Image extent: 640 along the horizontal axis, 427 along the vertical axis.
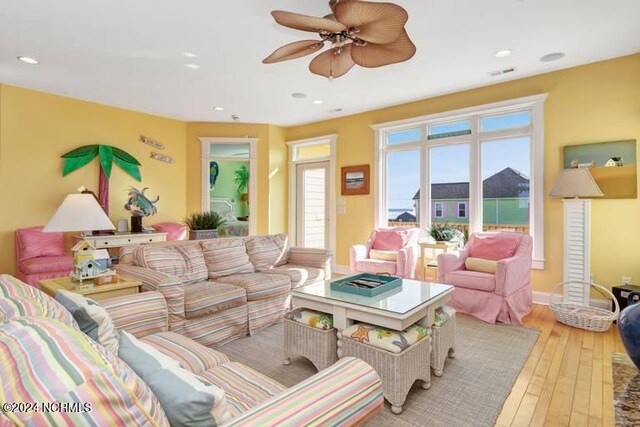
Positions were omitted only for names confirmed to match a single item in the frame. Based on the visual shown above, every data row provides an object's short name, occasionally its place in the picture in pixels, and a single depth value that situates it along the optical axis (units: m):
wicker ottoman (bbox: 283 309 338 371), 2.20
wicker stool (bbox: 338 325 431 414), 1.84
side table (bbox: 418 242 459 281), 4.24
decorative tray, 2.33
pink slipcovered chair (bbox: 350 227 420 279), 4.32
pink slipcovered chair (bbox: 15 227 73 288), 3.79
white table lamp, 2.08
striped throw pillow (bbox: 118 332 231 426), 0.80
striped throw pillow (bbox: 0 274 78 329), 1.03
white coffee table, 1.99
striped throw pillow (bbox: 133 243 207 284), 2.80
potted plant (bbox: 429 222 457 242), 4.33
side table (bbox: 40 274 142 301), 2.13
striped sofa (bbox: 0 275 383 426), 0.62
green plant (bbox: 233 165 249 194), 6.28
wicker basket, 2.99
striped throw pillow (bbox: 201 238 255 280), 3.26
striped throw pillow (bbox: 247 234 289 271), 3.65
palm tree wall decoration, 4.74
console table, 4.46
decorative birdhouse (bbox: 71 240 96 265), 2.28
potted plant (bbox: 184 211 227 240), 3.72
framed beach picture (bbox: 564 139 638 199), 3.41
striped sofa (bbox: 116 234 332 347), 2.54
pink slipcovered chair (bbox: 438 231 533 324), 3.22
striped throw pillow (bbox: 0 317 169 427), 0.60
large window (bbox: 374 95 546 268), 4.04
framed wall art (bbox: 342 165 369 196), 5.55
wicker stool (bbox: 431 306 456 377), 2.20
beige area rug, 1.84
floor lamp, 3.30
